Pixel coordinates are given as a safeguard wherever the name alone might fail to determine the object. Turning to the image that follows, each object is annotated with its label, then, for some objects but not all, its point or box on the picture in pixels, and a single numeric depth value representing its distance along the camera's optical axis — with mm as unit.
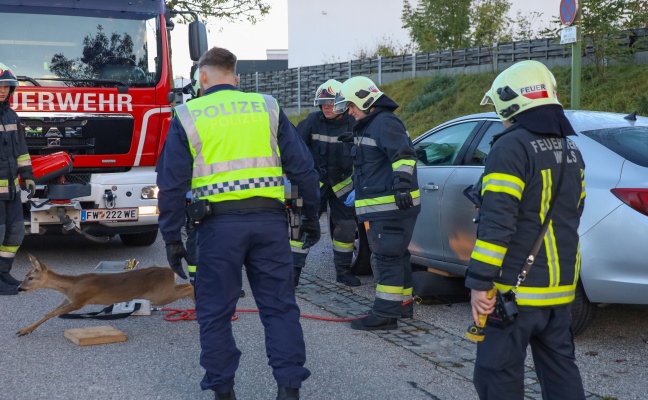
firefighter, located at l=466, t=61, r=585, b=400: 3258
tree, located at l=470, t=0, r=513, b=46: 26469
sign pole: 9945
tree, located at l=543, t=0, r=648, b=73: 16406
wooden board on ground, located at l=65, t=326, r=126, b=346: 5582
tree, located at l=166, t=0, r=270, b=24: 23266
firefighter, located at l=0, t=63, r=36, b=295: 7234
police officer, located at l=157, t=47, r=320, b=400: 4125
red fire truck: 8508
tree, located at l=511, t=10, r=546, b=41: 24308
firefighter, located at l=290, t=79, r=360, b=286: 7793
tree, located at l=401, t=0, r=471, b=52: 26719
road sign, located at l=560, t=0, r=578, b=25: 9664
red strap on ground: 6320
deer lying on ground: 5914
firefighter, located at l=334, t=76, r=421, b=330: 6004
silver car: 5043
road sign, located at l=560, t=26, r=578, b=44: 9438
